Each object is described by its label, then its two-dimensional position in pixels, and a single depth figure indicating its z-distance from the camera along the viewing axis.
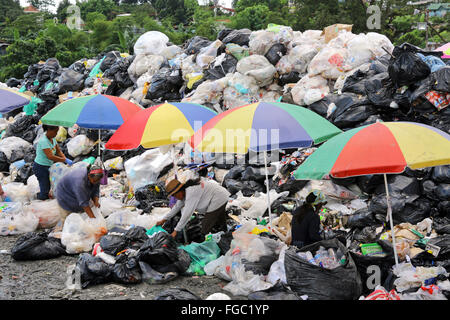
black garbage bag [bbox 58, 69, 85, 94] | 11.11
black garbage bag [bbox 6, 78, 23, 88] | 14.52
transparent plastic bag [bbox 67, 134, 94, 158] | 8.88
